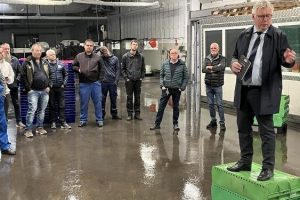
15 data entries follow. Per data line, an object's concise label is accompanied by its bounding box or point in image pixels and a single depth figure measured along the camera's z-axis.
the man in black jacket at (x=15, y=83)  6.77
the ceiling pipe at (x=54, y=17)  15.28
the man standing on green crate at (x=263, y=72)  2.75
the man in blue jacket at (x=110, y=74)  7.36
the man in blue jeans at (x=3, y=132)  5.04
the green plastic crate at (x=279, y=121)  6.27
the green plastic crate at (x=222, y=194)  2.96
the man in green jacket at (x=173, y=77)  6.38
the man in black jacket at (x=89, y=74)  6.82
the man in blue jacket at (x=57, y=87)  6.63
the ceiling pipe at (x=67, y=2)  11.22
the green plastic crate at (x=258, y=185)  2.71
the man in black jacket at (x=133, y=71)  7.37
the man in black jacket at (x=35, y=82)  6.20
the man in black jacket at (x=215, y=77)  6.46
